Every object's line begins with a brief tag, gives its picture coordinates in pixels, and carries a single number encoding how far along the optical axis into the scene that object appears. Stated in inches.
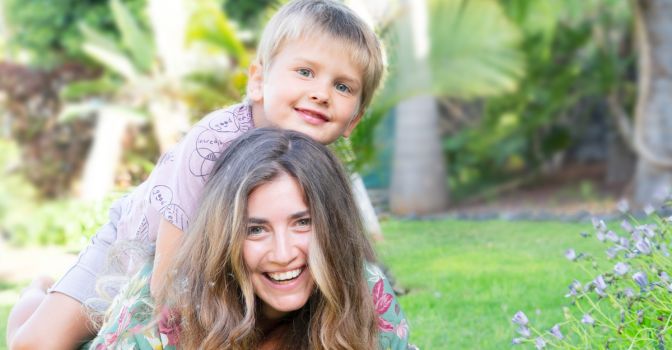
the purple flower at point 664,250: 112.0
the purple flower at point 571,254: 106.4
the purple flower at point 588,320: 100.9
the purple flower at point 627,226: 109.4
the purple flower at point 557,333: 102.7
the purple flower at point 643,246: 103.7
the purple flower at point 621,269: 99.4
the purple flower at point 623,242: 112.0
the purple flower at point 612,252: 111.5
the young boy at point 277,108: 116.4
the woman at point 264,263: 101.6
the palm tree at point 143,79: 528.4
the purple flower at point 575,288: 106.3
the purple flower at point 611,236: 109.2
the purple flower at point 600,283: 102.9
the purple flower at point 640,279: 99.3
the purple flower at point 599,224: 111.6
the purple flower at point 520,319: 100.4
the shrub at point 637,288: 103.0
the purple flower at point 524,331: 100.3
